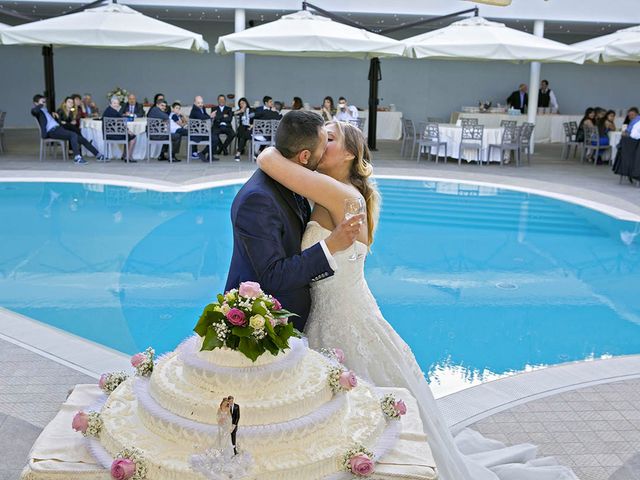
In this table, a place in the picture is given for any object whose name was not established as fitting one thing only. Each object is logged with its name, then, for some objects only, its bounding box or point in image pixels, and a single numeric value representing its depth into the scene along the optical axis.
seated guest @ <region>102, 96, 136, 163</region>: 14.78
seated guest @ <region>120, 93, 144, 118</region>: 16.42
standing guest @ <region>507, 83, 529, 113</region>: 22.05
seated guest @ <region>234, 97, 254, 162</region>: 16.08
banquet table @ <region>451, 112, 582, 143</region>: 21.53
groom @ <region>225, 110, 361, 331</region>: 2.85
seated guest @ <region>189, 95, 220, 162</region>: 15.37
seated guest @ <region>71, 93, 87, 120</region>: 15.40
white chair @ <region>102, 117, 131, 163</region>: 14.69
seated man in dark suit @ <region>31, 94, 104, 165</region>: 14.39
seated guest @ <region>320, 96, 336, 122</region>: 16.74
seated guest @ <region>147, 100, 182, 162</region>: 14.83
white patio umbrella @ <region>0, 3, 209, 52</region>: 14.23
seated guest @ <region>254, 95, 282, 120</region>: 15.34
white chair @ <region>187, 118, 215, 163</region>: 14.99
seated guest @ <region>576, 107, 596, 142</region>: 17.43
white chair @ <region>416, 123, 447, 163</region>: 16.05
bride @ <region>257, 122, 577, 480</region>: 3.17
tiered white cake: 2.31
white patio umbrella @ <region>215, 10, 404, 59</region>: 14.76
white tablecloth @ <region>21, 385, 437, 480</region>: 2.33
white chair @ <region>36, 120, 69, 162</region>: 14.88
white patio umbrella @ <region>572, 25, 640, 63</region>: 14.50
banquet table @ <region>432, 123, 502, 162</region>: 16.17
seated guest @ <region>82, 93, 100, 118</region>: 16.23
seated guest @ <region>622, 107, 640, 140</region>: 13.43
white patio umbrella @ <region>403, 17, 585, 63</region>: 15.02
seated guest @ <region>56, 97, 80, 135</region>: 14.85
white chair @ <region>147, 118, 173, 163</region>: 14.81
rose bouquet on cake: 2.37
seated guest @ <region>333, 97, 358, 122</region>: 16.61
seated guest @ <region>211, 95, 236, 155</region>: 16.02
